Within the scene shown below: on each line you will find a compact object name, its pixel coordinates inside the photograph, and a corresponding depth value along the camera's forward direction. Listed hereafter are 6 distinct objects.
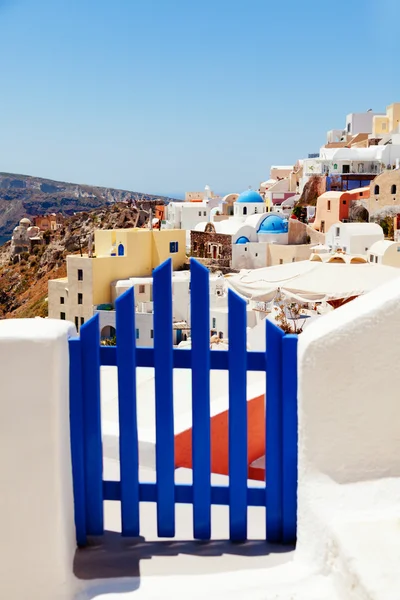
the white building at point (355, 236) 35.00
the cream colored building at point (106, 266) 34.19
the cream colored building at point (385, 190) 41.78
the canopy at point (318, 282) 16.06
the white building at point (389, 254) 30.59
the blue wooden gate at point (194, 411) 3.32
